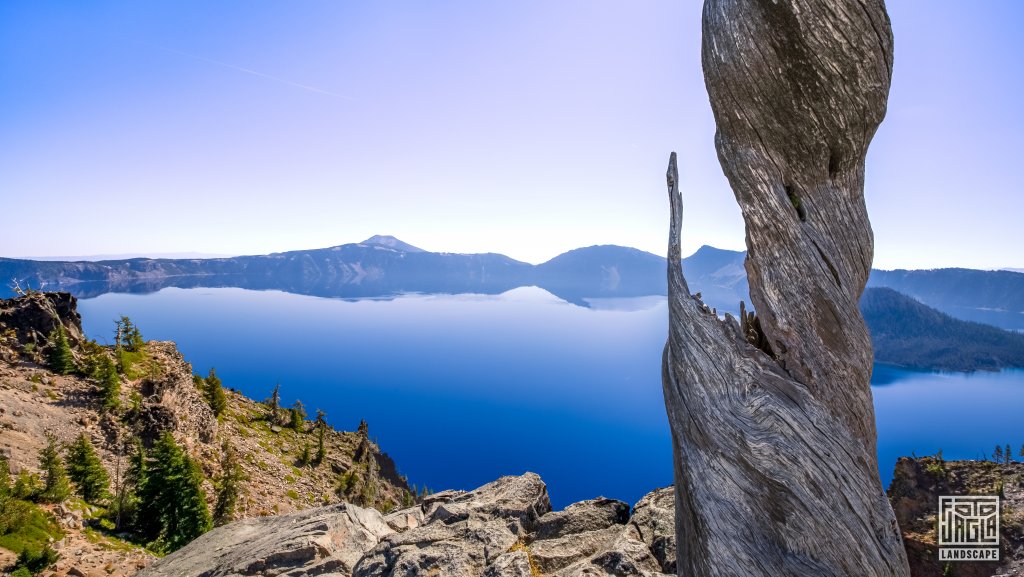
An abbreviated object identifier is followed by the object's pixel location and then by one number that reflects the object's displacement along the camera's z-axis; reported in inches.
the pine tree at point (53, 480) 872.3
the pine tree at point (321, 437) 1925.4
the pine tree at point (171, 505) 984.9
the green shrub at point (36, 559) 653.9
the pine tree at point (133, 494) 974.4
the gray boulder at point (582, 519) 468.8
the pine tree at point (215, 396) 1838.1
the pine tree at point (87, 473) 978.1
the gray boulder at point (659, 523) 398.9
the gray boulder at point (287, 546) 491.2
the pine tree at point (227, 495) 1096.2
